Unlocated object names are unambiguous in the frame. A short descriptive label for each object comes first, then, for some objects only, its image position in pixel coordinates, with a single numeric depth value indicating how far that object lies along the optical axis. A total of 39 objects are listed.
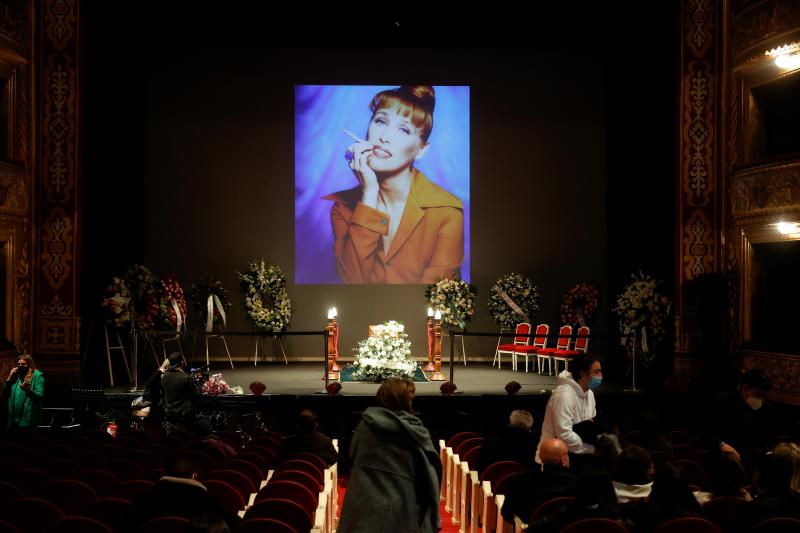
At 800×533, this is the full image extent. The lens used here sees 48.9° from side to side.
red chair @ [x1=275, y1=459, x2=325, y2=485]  5.57
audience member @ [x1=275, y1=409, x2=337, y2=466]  6.31
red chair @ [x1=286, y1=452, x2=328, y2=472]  6.03
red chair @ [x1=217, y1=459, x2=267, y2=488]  5.49
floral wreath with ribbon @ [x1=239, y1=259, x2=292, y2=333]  15.12
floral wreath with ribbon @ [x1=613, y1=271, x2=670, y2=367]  12.32
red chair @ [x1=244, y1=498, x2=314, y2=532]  4.00
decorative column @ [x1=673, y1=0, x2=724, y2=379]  11.89
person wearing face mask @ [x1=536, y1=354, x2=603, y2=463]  5.12
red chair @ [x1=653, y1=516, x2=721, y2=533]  3.64
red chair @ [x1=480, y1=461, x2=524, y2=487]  5.62
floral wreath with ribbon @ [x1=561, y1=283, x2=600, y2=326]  14.90
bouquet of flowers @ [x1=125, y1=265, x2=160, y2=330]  12.98
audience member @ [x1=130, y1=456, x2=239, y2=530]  3.76
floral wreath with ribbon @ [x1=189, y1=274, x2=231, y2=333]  14.73
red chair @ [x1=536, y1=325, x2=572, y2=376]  13.55
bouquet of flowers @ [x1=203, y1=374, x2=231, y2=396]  10.54
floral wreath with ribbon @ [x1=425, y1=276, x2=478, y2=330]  15.14
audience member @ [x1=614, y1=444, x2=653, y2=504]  4.14
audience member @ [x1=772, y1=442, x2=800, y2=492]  4.27
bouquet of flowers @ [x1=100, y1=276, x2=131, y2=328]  12.49
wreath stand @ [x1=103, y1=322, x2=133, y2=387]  12.65
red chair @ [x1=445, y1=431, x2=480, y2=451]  7.98
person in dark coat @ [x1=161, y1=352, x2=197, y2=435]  8.60
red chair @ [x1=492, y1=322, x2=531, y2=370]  14.47
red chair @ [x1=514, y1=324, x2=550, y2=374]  14.12
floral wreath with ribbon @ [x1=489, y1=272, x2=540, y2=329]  15.45
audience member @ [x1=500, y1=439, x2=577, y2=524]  4.38
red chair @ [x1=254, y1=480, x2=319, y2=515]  4.60
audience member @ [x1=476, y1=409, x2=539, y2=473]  6.04
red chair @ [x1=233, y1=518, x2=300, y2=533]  3.64
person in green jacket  9.38
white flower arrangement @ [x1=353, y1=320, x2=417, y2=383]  12.17
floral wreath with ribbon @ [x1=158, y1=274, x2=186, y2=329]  13.30
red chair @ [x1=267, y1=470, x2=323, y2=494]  5.02
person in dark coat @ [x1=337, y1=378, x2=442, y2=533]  3.97
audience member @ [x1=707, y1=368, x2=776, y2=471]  6.31
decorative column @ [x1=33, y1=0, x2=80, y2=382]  11.96
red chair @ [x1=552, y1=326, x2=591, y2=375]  12.98
